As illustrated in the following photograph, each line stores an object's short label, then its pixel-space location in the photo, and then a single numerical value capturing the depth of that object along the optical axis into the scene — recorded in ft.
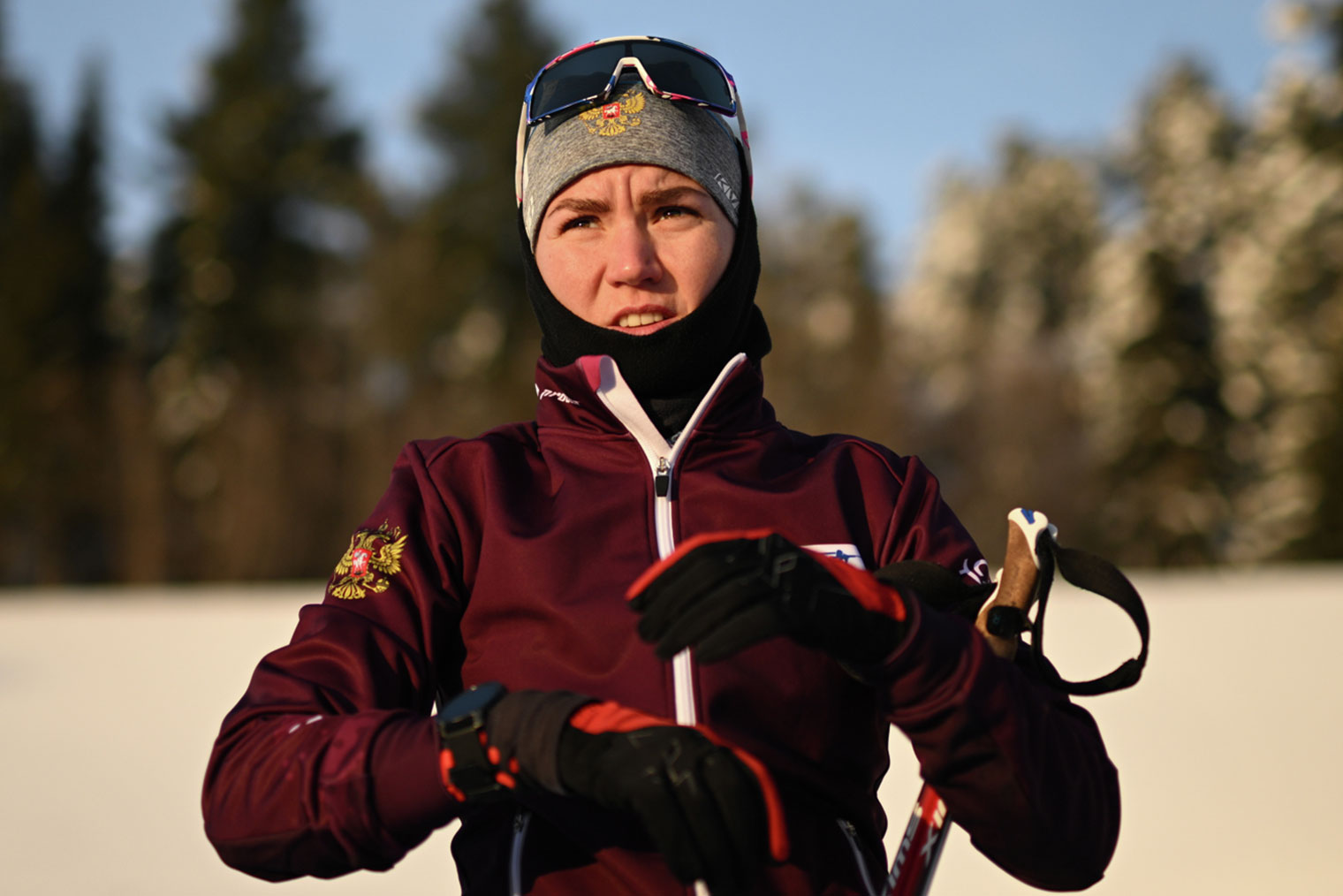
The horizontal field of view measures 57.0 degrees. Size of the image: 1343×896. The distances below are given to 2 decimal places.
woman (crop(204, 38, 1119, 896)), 4.67
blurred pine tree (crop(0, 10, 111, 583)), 77.20
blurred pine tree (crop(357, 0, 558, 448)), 88.07
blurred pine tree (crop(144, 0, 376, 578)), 85.05
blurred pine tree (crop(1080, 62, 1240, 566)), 77.77
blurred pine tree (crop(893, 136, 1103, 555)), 81.71
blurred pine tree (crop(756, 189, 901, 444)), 75.82
